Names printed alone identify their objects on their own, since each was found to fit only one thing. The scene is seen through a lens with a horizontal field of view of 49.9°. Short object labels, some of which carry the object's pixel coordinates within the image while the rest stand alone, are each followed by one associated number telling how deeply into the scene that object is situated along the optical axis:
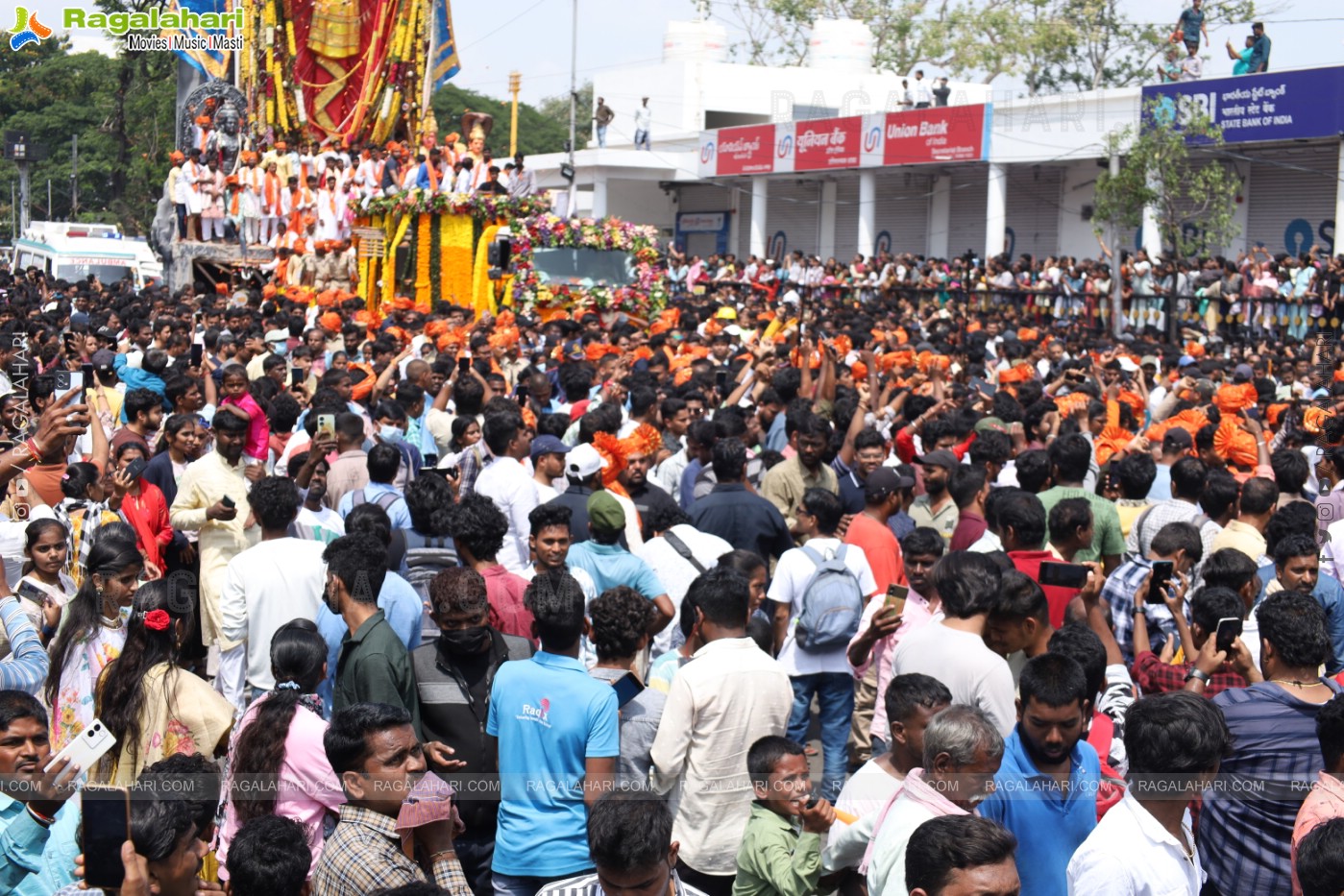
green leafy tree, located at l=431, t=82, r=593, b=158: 72.38
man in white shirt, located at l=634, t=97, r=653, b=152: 43.12
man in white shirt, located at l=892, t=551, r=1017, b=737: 4.68
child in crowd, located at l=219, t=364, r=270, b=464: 8.18
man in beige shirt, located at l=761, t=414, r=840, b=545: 7.58
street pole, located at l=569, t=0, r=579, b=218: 37.72
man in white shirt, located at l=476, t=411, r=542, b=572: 6.98
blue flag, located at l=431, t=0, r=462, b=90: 27.53
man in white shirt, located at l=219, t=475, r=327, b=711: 5.52
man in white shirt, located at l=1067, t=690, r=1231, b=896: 3.45
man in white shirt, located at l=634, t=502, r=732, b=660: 6.16
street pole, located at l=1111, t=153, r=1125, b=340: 22.52
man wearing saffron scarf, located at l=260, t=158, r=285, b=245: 24.19
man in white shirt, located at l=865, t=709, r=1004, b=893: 3.62
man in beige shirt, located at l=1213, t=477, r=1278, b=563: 6.43
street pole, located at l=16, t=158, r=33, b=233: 33.00
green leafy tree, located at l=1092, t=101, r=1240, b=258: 22.56
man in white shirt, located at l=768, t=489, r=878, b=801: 6.00
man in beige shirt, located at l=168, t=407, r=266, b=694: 6.36
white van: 26.85
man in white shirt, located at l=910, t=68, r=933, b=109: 33.32
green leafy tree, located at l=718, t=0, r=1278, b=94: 44.41
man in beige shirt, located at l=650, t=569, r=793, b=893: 4.54
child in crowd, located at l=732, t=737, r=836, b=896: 3.96
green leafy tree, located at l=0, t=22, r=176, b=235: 48.38
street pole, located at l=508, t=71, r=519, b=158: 31.27
